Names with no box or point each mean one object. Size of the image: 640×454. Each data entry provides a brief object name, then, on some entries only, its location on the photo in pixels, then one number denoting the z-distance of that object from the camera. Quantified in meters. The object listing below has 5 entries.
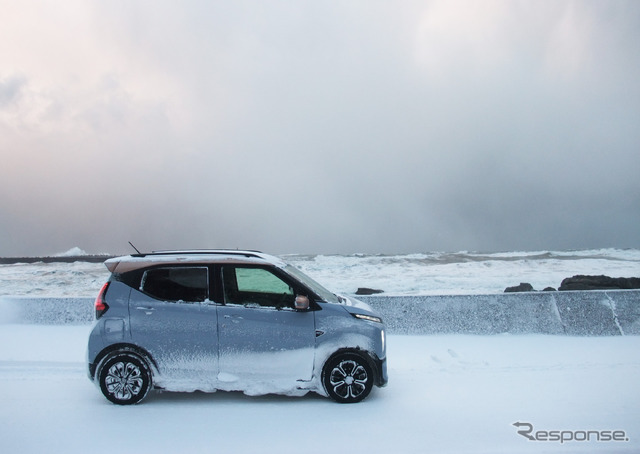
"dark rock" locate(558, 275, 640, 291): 13.82
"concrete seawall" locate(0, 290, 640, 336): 8.97
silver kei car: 5.53
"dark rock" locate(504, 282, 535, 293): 13.68
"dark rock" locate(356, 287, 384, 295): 16.80
